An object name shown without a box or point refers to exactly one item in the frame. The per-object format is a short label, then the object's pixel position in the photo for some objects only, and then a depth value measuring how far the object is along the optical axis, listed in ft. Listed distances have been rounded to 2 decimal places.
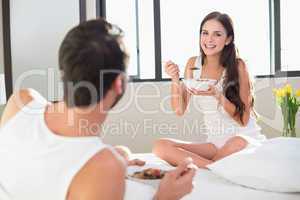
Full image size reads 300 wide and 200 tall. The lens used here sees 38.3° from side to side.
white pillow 5.13
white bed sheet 4.95
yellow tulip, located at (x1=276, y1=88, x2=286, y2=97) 9.23
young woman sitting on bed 7.48
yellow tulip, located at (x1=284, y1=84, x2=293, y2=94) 9.16
